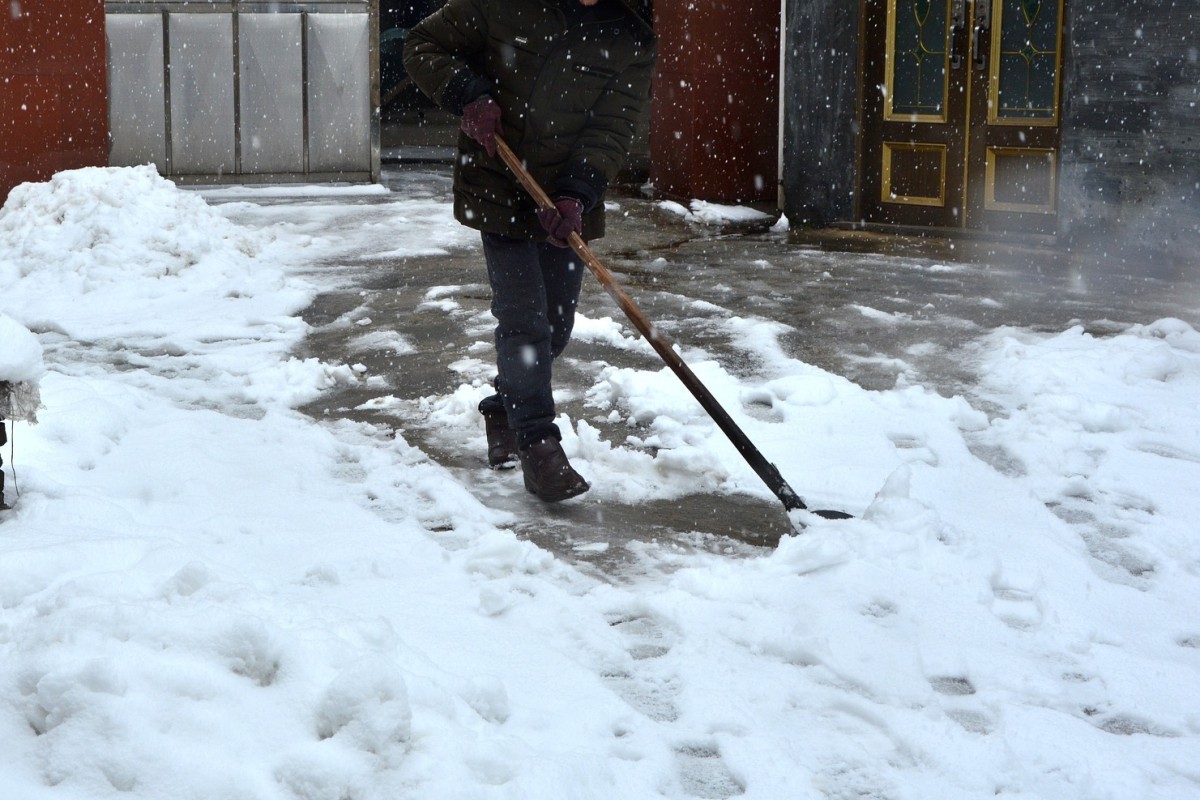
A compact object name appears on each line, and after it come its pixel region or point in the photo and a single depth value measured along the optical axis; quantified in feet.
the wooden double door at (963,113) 32.50
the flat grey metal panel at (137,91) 41.81
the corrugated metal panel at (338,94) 43.01
